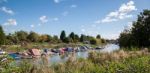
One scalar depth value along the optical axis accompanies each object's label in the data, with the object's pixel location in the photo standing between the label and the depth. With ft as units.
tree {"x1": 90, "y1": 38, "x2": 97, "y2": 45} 146.31
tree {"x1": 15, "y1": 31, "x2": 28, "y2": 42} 93.22
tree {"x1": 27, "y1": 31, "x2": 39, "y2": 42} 103.93
